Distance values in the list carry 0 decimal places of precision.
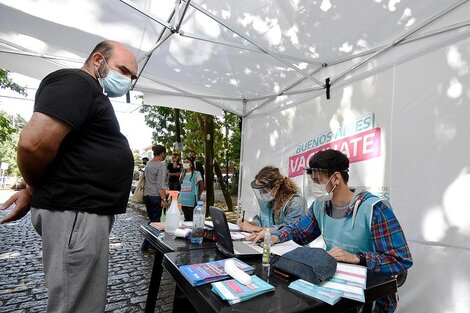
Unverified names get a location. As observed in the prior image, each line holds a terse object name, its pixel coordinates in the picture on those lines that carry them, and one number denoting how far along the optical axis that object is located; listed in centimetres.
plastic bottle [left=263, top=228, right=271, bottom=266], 133
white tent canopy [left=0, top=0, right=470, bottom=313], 209
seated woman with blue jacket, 249
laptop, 147
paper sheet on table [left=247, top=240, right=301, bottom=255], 160
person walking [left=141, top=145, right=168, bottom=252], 469
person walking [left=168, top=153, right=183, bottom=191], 689
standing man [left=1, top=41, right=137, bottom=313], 108
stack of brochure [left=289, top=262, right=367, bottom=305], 99
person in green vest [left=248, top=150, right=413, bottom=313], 148
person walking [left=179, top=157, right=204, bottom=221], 577
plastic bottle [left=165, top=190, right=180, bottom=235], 213
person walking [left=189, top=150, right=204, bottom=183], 610
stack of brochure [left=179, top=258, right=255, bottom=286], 107
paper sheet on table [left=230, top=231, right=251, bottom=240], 192
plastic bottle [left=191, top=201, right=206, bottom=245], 184
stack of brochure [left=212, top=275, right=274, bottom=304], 92
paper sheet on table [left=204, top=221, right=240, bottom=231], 227
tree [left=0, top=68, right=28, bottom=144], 820
